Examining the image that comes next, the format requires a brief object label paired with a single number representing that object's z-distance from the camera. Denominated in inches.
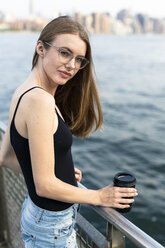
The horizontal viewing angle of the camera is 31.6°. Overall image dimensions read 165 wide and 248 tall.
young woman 52.9
